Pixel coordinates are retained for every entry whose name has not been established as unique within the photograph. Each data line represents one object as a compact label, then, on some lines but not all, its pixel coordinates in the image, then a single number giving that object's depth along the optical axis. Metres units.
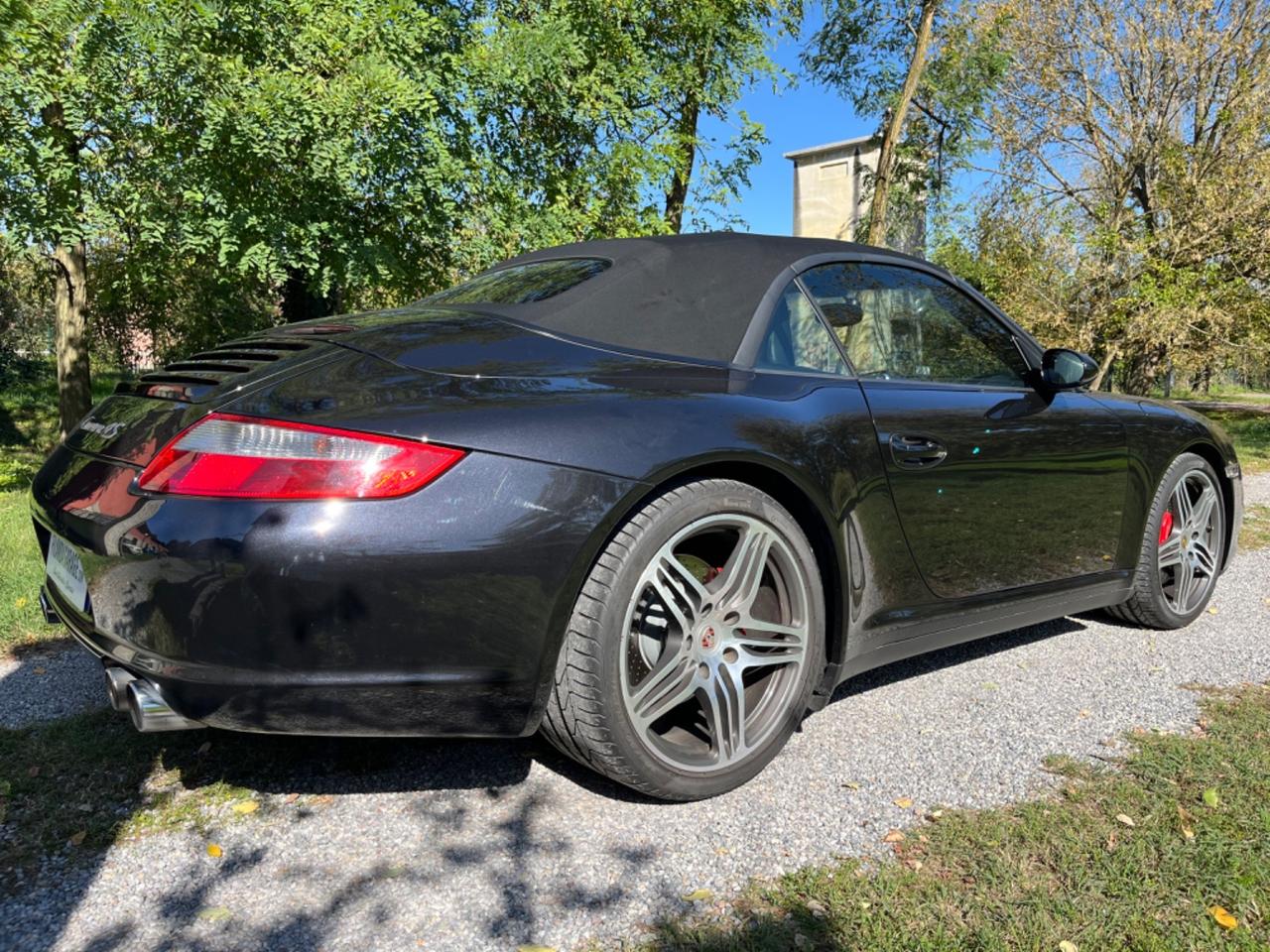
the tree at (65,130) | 5.46
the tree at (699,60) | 10.70
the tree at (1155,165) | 13.28
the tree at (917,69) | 11.73
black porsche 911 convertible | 1.83
